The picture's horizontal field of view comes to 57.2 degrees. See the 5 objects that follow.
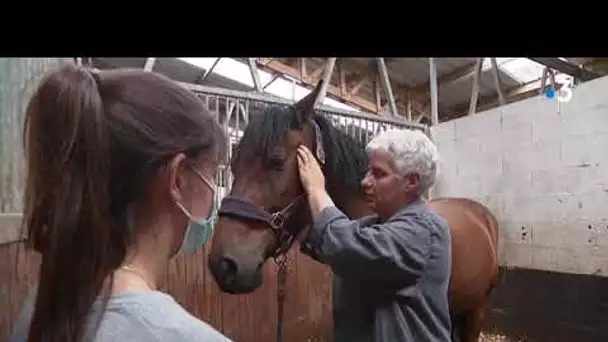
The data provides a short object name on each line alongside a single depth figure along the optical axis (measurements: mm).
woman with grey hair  846
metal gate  1968
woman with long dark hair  354
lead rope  1274
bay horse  1112
